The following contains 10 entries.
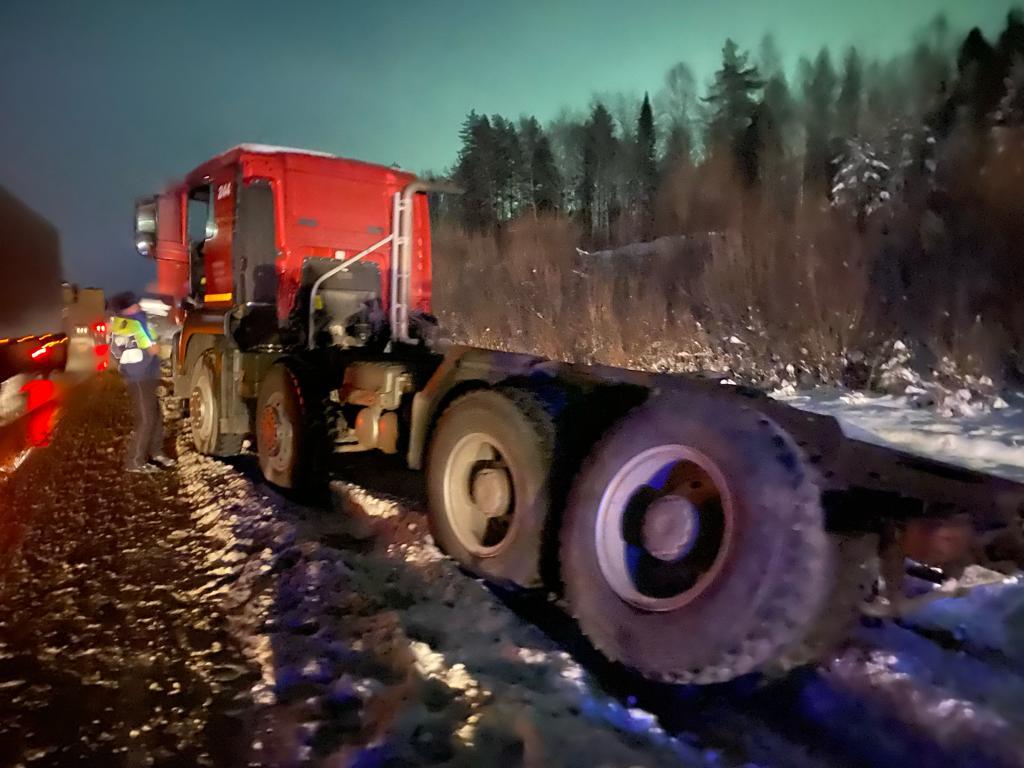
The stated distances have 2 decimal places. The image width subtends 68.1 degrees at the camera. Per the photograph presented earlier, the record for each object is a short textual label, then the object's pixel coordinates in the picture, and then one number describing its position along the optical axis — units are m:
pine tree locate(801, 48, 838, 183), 42.51
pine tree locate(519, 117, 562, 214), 57.12
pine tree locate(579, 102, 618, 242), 56.56
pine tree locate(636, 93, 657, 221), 54.88
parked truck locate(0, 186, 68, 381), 13.48
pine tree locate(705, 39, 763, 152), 51.25
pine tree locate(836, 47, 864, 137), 41.78
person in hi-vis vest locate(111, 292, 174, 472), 8.16
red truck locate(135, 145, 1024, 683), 2.89
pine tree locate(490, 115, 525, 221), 56.53
